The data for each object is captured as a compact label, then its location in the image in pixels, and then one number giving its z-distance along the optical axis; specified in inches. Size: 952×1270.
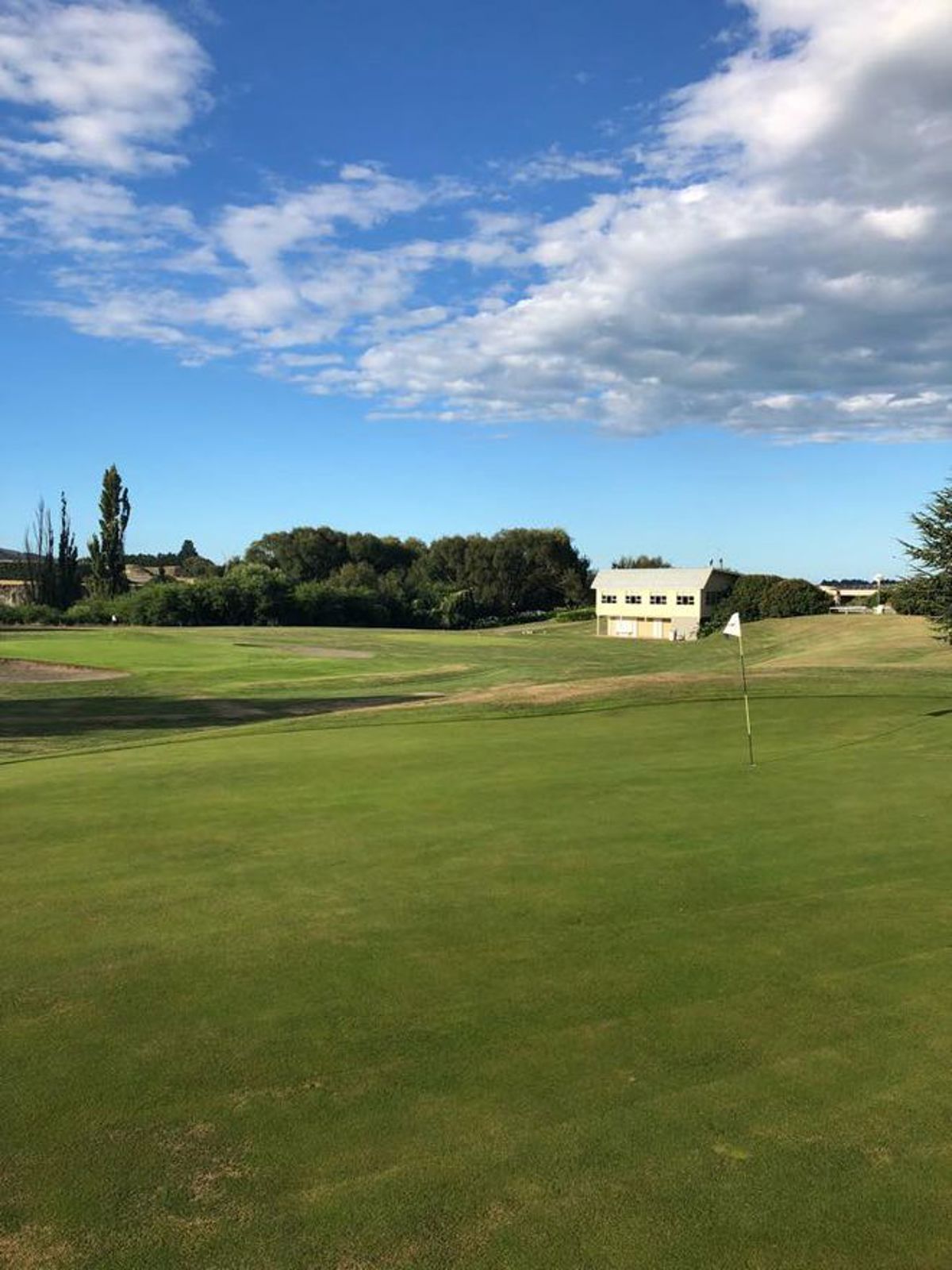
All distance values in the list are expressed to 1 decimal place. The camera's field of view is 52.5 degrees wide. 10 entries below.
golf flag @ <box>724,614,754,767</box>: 593.2
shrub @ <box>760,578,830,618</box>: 3277.6
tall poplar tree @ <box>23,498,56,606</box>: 4045.3
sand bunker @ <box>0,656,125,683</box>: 1656.0
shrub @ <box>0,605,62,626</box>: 3181.6
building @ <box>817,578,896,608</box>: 4938.0
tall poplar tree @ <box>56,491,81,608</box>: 4106.8
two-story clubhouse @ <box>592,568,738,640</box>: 3676.2
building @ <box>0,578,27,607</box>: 4151.3
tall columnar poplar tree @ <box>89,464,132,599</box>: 3991.1
